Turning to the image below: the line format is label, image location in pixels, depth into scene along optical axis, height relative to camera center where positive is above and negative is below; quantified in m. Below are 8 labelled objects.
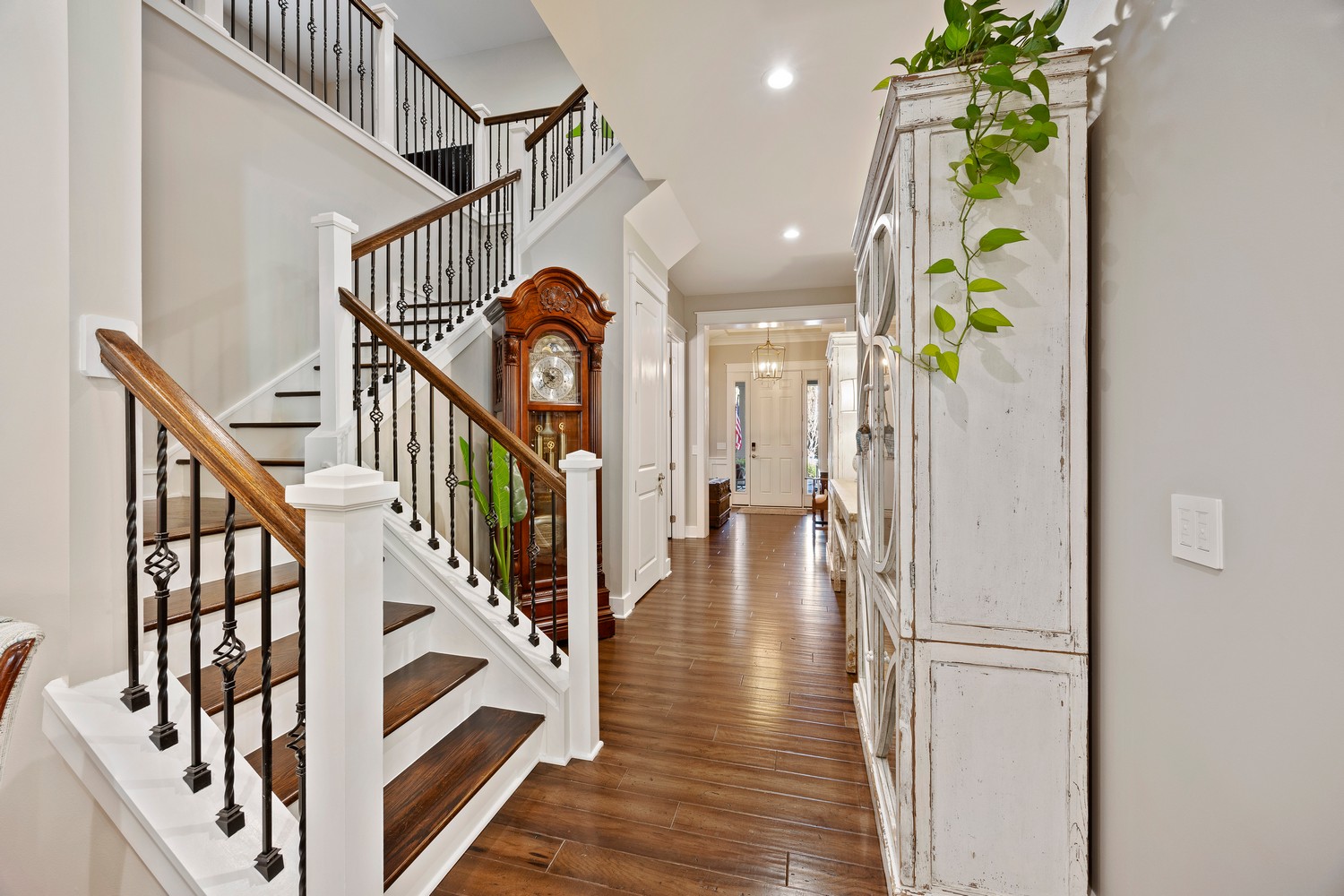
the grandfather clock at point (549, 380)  3.18 +0.35
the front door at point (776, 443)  9.16 -0.06
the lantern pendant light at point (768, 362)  8.89 +1.24
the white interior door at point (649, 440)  3.93 -0.01
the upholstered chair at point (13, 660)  0.71 -0.28
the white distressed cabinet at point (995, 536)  1.30 -0.23
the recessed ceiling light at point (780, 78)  2.51 +1.64
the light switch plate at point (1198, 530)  0.93 -0.16
